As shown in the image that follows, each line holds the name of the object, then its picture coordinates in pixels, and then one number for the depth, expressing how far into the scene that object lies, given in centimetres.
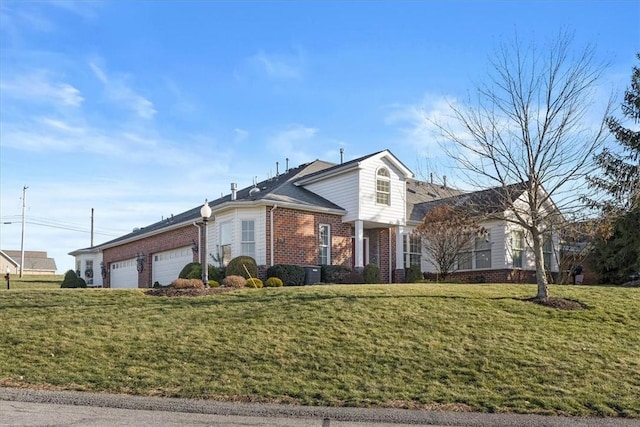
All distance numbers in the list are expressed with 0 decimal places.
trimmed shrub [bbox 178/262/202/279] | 2195
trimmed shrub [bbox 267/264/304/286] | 2103
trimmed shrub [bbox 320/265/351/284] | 2241
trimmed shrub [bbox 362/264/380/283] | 2256
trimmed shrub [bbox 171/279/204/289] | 1663
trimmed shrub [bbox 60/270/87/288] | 3288
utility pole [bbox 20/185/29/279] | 5042
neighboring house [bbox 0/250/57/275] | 8419
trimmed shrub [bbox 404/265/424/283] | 2449
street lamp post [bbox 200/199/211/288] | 1630
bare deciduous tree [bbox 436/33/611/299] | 1422
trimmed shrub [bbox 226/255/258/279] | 2069
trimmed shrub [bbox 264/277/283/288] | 1964
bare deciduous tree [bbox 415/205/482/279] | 2266
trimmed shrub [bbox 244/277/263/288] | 1852
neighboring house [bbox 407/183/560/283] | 2453
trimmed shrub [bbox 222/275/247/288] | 1794
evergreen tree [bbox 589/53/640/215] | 1586
